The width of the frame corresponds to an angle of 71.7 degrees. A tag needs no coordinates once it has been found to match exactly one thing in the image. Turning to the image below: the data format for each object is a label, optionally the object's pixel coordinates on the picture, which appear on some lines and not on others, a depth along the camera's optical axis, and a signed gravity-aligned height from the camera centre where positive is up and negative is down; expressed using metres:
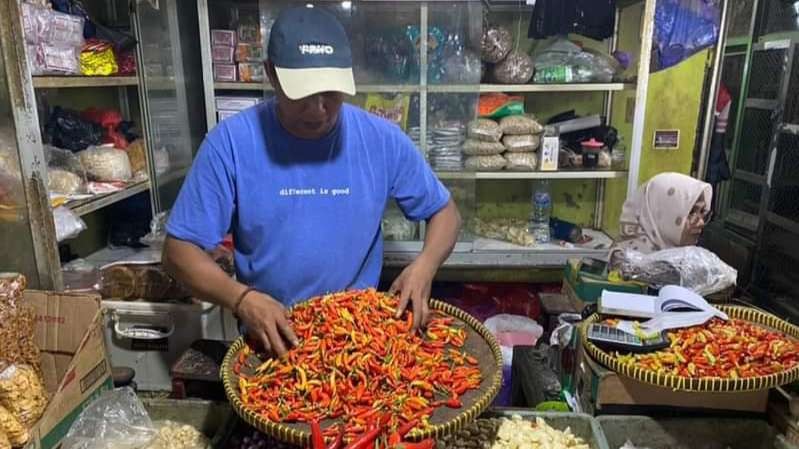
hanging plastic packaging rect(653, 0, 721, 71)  3.04 +0.39
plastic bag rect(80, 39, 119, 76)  2.58 +0.19
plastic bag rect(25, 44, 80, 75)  2.21 +0.16
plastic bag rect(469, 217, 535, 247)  3.33 -0.79
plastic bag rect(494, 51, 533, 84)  3.13 +0.17
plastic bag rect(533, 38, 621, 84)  3.13 +0.19
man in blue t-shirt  1.47 -0.27
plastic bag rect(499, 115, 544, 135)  3.21 -0.14
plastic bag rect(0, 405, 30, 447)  1.49 -0.88
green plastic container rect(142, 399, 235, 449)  1.62 -0.90
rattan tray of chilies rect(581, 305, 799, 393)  1.29 -0.65
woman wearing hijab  2.67 -0.55
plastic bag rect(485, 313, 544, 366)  2.97 -1.24
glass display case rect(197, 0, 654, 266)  3.06 +0.12
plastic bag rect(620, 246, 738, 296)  2.33 -0.71
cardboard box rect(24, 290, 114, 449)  1.73 -0.79
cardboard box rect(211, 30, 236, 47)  3.09 +0.34
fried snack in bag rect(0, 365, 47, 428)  1.60 -0.85
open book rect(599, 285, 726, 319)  1.64 -0.59
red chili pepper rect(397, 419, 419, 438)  1.09 -0.64
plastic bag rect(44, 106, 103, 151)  2.62 -0.15
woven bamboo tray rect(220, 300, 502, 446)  1.08 -0.62
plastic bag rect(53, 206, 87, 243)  2.21 -0.50
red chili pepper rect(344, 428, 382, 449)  1.07 -0.65
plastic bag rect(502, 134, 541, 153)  3.21 -0.24
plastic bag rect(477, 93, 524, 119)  3.30 -0.03
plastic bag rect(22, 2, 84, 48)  2.19 +0.30
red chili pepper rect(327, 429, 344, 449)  1.07 -0.65
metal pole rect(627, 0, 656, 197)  2.88 +0.04
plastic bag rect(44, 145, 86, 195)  2.43 -0.32
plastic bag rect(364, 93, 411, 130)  3.13 -0.04
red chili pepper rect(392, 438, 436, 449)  1.06 -0.65
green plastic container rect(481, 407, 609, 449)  1.45 -0.84
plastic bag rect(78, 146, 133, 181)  2.67 -0.31
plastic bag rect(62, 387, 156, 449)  1.50 -0.89
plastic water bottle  3.41 -0.71
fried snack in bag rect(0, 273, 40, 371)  1.69 -0.69
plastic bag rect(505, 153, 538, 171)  3.22 -0.35
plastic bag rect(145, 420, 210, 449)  1.53 -0.93
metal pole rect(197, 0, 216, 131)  2.97 +0.20
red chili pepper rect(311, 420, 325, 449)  1.05 -0.63
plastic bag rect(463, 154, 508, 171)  3.20 -0.35
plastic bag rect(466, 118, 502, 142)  3.18 -0.17
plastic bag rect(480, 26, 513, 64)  3.10 +0.31
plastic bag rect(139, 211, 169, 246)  3.12 -0.73
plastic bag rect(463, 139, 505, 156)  3.18 -0.26
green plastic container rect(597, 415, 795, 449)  1.47 -0.86
